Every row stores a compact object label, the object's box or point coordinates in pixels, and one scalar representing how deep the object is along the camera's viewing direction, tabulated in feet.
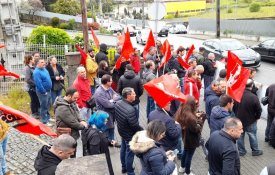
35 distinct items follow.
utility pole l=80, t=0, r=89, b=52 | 43.11
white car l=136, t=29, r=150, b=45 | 105.78
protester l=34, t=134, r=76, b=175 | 13.71
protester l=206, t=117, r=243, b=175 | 14.67
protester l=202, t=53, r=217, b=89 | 35.88
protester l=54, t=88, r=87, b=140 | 19.90
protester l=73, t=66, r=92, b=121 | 26.73
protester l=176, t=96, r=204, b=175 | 19.47
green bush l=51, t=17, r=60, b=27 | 122.13
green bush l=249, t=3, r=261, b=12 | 158.70
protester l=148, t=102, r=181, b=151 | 18.12
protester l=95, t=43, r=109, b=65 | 35.63
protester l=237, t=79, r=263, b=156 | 23.20
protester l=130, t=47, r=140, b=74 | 35.51
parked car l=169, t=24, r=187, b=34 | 150.36
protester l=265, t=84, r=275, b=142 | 24.80
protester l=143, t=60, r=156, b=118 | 30.65
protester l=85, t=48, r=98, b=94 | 32.68
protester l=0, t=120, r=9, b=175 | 18.97
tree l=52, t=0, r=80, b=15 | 151.33
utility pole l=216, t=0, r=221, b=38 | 110.01
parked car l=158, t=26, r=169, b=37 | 131.00
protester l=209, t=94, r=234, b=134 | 19.58
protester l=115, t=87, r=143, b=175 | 19.49
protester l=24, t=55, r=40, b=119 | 29.86
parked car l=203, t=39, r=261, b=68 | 58.75
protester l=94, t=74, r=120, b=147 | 23.47
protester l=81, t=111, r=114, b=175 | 17.19
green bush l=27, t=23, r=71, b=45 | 62.44
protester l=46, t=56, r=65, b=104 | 31.10
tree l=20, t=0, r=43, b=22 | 143.95
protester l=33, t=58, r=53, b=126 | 27.80
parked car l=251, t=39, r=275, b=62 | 65.67
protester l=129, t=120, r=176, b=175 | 13.64
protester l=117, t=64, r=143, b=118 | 27.09
